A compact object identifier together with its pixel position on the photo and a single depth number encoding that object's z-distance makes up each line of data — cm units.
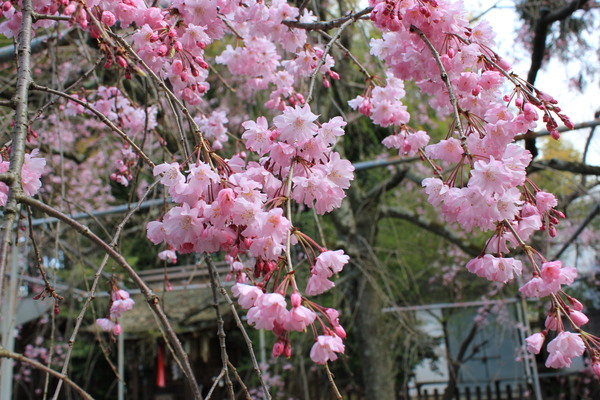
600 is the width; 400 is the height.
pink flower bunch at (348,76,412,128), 174
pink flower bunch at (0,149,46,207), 115
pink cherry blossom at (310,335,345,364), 81
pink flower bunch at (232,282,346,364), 78
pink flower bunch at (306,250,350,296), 89
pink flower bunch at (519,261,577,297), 103
